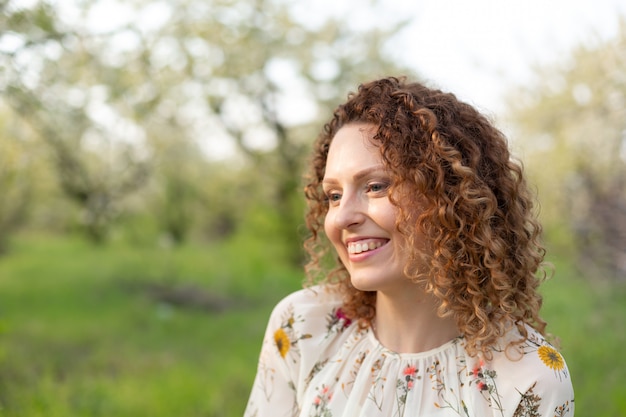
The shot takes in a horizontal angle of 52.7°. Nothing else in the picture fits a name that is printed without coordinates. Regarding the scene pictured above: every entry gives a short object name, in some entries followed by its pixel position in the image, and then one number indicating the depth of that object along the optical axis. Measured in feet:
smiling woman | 5.05
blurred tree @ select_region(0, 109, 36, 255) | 15.18
